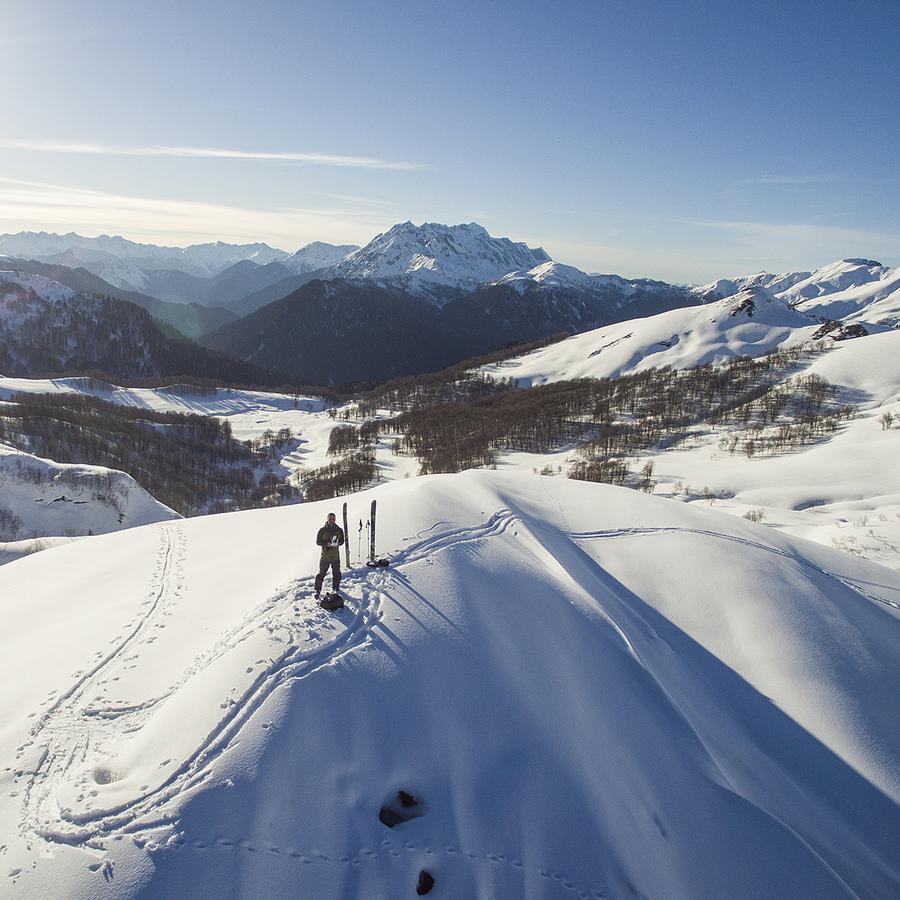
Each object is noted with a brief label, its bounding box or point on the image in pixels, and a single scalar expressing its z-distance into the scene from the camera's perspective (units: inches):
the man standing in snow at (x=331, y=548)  486.0
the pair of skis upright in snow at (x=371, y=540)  553.1
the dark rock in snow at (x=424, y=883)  289.6
